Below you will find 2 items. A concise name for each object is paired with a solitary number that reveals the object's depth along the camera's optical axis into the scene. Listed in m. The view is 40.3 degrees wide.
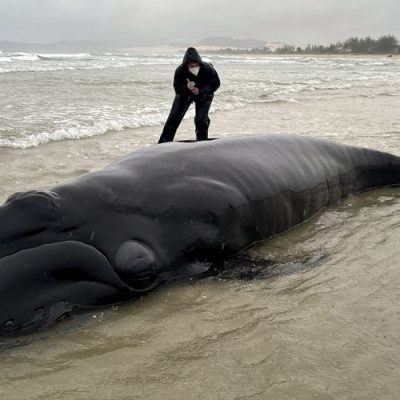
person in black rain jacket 8.01
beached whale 3.18
